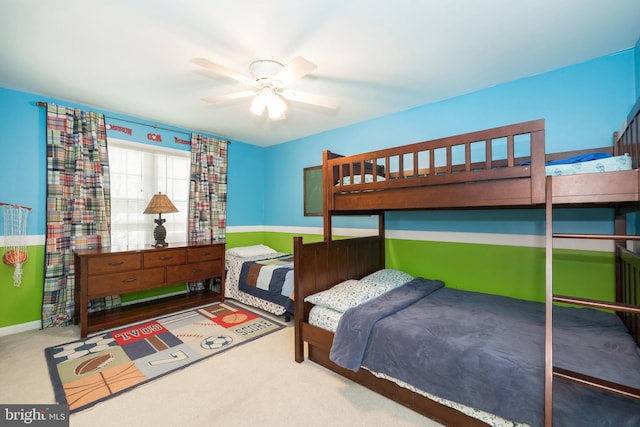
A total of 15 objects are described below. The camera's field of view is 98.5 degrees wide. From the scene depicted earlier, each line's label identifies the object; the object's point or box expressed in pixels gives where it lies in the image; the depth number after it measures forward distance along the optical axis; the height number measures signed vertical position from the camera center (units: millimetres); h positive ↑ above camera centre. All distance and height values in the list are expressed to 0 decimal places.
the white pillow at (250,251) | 4051 -579
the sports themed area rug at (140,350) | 1962 -1222
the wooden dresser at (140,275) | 2727 -695
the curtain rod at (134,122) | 2881 +1156
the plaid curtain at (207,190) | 3930 +339
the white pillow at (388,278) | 2626 -666
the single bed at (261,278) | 3168 -820
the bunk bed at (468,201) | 1289 +68
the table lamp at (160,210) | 3332 +41
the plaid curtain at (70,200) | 2908 +156
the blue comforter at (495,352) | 1258 -775
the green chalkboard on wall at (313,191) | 4133 +331
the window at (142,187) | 3424 +348
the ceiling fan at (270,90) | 2001 +985
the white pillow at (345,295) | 2184 -695
